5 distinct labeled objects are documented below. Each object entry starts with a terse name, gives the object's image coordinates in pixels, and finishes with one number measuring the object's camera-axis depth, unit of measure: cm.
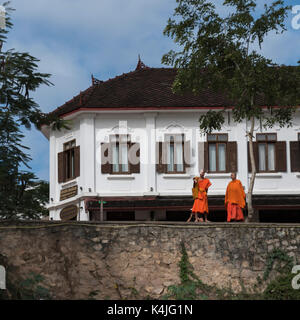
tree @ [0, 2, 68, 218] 3593
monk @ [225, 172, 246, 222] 3659
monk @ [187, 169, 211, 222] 3688
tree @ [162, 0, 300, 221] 3819
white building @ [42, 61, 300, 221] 4644
